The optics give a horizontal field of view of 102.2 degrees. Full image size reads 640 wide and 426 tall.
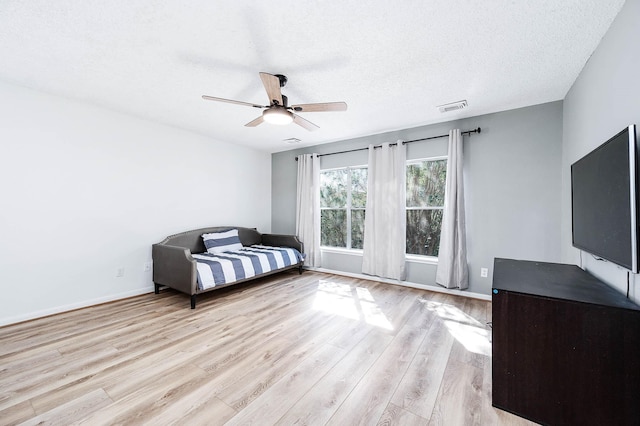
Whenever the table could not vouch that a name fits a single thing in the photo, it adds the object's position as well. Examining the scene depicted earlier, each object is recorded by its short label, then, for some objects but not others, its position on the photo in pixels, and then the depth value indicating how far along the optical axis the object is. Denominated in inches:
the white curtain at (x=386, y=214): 161.6
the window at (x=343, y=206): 187.9
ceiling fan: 91.7
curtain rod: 138.9
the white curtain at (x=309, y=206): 198.2
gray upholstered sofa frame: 124.9
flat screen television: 51.6
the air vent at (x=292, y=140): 186.4
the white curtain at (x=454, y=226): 140.0
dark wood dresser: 50.1
